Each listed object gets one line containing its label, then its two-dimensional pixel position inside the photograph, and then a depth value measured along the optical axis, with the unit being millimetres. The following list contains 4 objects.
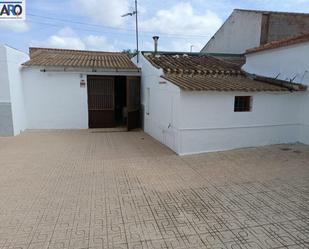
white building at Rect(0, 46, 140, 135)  12617
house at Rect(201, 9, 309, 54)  14078
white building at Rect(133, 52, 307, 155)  8328
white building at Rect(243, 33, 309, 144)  9234
